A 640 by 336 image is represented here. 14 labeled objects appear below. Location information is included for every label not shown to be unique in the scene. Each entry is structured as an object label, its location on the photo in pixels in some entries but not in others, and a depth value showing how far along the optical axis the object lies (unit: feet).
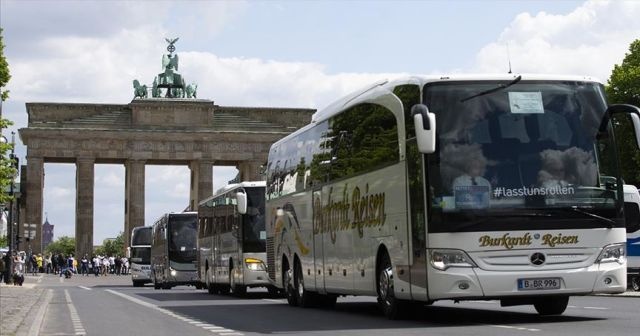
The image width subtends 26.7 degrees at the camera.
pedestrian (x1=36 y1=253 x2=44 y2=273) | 307.17
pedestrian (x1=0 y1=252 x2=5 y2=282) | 179.81
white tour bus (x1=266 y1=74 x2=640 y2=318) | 56.75
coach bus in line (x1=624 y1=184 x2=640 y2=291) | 99.35
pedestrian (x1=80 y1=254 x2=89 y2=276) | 311.13
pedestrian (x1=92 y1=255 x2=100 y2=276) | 297.12
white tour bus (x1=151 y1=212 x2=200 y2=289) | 168.35
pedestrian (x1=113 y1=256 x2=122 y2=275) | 321.15
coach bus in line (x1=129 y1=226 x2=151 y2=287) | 212.64
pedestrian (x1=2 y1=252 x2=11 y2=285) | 181.75
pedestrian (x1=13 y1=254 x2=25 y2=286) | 175.32
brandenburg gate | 364.38
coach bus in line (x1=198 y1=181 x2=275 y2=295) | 115.65
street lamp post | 174.49
